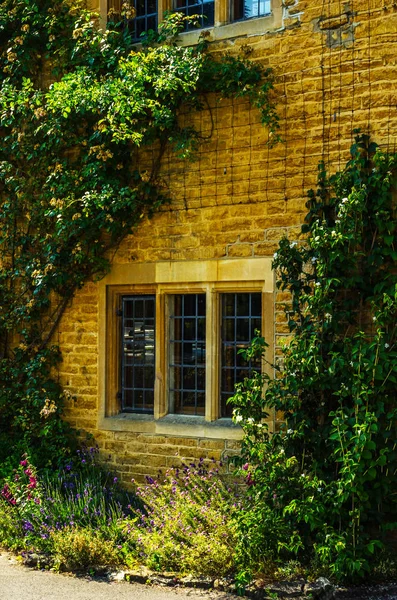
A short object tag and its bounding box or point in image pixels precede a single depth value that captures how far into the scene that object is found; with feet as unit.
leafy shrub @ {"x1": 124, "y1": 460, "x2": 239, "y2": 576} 22.79
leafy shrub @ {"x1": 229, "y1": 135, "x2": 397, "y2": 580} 22.48
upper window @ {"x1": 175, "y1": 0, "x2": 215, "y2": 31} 29.66
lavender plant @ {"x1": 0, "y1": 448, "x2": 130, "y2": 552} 24.81
